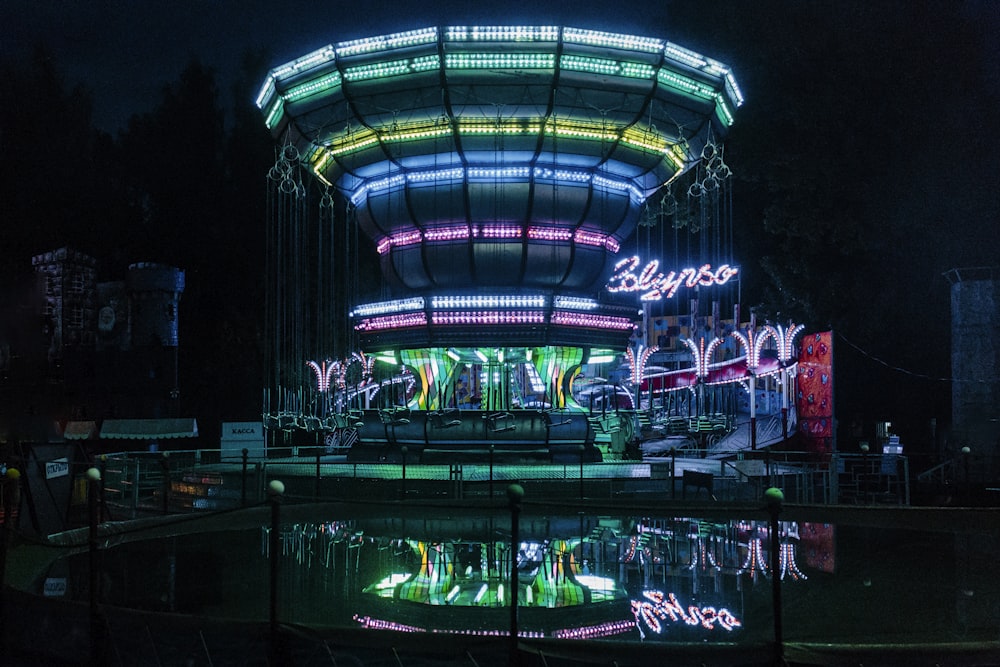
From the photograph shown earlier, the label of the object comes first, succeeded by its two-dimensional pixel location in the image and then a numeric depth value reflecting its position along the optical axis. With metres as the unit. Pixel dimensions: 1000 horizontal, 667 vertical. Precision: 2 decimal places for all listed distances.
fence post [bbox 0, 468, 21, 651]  8.02
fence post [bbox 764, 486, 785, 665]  6.34
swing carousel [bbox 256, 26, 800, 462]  22.64
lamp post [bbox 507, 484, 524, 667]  6.42
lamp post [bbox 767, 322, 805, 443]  34.00
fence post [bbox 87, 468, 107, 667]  7.16
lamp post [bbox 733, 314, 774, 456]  32.88
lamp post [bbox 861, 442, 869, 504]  18.68
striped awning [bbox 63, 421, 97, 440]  37.56
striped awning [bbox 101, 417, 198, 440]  34.72
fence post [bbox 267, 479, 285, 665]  6.77
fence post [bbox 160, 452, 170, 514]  17.02
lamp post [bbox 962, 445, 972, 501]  19.30
